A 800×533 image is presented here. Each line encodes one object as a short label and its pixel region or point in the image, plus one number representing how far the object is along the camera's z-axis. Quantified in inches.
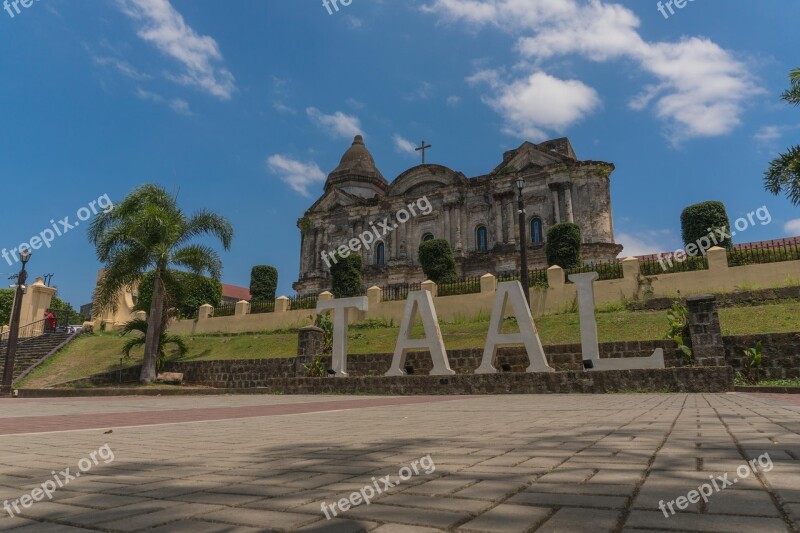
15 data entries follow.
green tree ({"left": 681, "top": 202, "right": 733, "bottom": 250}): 976.3
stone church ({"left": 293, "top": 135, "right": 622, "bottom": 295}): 1315.2
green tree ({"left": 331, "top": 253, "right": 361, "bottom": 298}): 1371.8
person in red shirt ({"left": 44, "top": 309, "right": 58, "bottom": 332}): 1205.7
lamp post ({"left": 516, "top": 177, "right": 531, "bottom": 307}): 686.5
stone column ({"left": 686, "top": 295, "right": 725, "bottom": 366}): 433.1
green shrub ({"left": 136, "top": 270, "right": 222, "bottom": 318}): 780.6
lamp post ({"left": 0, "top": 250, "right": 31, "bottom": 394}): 694.5
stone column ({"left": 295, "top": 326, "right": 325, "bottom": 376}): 630.9
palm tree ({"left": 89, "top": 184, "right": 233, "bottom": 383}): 749.9
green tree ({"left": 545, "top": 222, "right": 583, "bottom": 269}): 1062.4
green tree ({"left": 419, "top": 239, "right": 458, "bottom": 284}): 1211.9
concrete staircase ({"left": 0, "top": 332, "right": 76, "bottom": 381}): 915.4
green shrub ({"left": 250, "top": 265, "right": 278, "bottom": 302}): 1406.3
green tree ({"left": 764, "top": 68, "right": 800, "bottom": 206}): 650.8
